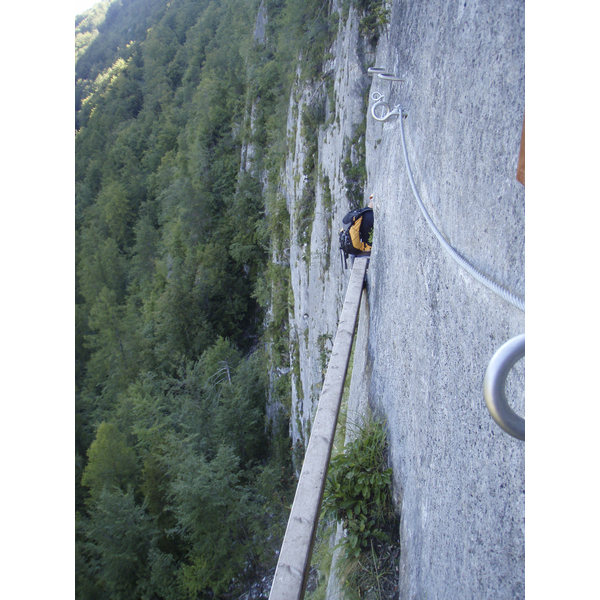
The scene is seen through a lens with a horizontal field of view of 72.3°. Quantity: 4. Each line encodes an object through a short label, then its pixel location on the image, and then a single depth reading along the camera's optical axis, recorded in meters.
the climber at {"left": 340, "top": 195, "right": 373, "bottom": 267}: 4.82
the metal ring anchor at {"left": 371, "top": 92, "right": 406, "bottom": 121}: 2.95
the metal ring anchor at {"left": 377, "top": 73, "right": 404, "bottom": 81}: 3.23
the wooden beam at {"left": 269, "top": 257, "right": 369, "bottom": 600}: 1.97
